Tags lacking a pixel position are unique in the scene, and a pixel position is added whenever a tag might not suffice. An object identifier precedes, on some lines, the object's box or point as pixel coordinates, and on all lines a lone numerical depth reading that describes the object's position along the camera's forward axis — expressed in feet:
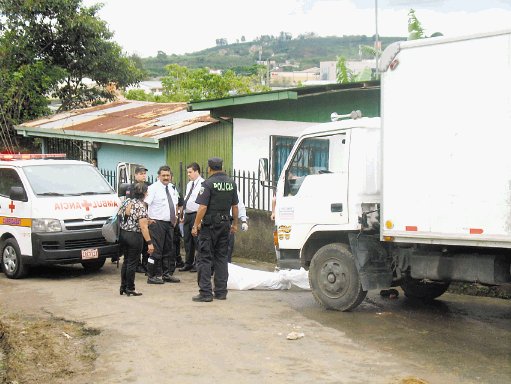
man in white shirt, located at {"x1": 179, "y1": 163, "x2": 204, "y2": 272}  41.70
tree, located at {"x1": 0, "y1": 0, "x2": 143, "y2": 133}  75.87
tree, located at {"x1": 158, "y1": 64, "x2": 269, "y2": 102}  115.44
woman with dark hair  35.01
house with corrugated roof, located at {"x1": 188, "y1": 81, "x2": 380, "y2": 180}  49.62
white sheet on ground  37.76
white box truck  26.18
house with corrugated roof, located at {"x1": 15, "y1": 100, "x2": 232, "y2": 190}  58.03
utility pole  61.41
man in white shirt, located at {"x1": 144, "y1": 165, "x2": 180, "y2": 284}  38.93
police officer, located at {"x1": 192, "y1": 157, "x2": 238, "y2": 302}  33.99
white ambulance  41.01
